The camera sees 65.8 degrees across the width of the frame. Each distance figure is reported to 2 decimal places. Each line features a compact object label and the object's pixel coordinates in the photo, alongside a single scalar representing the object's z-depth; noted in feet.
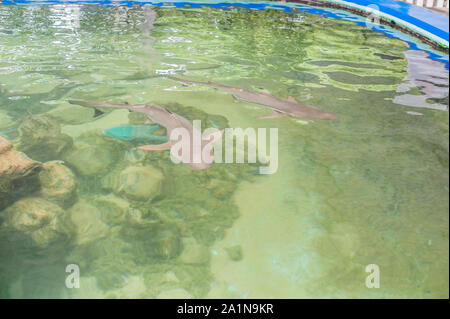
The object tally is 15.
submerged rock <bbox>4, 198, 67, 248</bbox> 7.86
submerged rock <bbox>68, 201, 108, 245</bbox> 7.99
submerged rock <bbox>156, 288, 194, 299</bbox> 6.68
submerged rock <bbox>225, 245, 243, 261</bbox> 7.48
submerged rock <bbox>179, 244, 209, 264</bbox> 7.47
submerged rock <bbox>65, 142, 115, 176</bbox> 10.36
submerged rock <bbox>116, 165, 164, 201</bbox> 9.34
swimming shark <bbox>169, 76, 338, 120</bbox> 12.82
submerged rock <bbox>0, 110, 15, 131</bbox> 12.70
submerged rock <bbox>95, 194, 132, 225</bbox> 8.51
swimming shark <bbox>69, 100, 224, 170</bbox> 9.73
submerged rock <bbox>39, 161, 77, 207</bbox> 9.04
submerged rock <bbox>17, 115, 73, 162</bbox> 11.10
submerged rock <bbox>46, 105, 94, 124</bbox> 13.36
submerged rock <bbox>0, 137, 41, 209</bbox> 9.14
